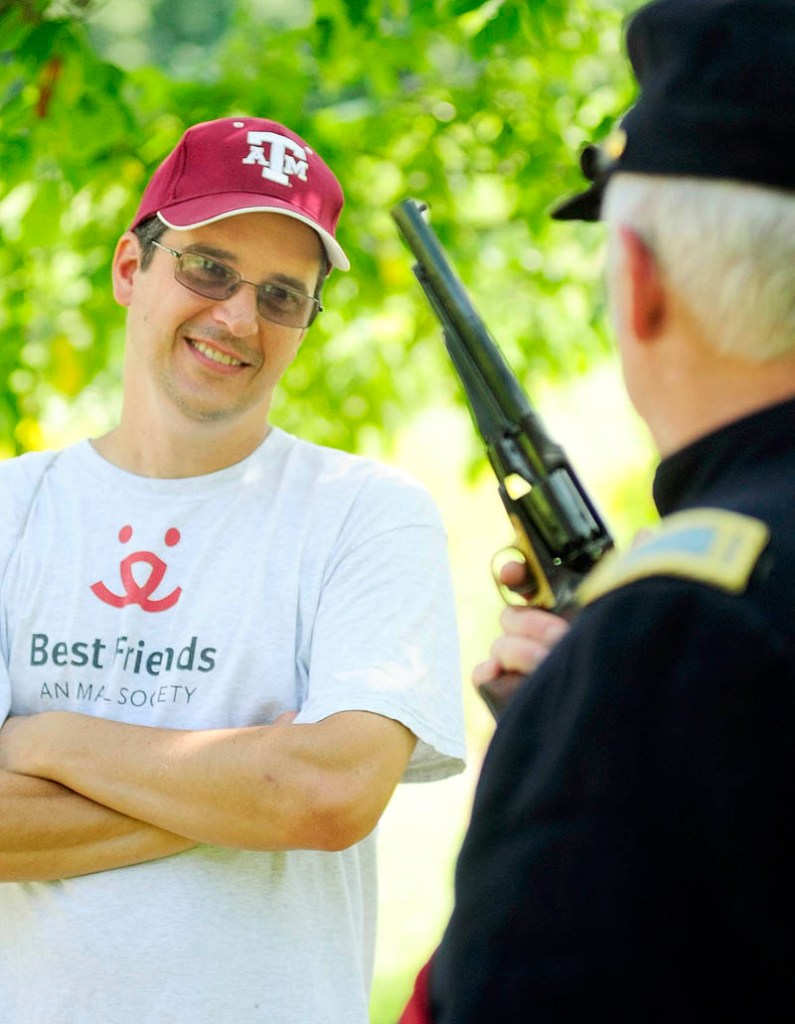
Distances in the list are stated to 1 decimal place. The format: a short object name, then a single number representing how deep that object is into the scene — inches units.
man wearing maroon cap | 175.4
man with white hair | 135.4
